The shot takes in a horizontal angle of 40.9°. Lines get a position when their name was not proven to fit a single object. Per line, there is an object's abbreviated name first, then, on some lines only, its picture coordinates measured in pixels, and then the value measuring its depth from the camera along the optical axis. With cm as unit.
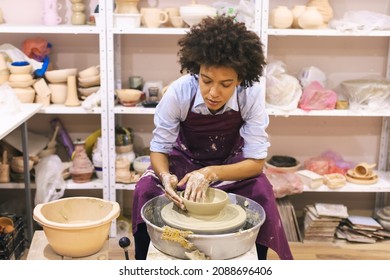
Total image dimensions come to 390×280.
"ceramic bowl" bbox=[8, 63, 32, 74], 265
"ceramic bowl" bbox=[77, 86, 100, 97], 278
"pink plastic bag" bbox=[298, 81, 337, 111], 274
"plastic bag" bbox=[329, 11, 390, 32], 264
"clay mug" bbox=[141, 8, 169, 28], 266
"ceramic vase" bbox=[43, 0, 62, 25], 269
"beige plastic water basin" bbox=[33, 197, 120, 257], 155
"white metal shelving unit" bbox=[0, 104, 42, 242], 229
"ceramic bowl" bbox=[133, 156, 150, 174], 276
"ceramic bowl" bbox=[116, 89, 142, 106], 271
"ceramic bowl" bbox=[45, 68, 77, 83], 273
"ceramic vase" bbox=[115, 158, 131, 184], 275
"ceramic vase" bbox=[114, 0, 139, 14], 267
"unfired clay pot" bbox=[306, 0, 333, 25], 273
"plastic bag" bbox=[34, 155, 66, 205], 269
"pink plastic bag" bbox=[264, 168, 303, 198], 273
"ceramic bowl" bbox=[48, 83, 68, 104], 276
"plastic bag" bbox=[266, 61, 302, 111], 272
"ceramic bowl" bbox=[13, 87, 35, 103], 265
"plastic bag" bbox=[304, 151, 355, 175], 288
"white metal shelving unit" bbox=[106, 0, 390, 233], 259
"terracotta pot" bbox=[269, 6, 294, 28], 265
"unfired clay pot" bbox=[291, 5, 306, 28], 269
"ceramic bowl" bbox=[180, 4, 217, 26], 259
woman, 164
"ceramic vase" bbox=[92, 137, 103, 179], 276
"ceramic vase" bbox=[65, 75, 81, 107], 274
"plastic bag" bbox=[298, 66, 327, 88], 280
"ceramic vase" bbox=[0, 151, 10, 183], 269
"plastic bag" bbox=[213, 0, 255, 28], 266
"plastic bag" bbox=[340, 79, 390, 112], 276
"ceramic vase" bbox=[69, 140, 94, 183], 275
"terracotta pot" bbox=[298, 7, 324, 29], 263
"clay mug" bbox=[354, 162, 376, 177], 285
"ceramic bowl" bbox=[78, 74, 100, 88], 275
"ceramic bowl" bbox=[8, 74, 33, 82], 265
